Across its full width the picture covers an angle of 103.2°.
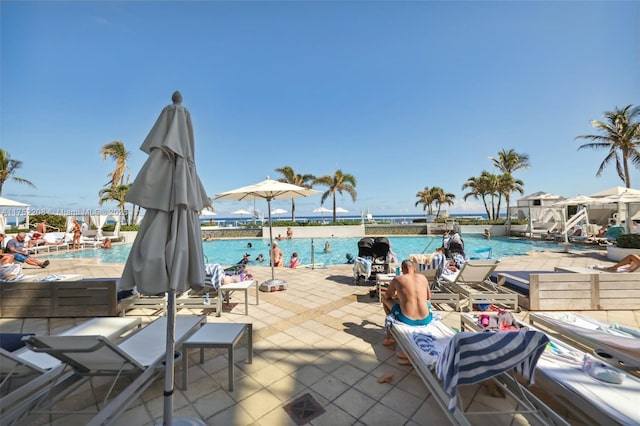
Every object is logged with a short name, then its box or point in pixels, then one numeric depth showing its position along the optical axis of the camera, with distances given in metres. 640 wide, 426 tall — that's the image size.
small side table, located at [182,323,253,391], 2.48
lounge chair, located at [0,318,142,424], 1.84
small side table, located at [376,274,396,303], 5.13
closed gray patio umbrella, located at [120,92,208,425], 1.75
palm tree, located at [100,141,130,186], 21.80
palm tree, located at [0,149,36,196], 19.28
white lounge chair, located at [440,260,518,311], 4.45
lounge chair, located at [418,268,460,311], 4.45
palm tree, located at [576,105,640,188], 15.63
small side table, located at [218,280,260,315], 4.52
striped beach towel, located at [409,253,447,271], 5.56
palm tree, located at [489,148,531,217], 25.05
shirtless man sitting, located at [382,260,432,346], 3.10
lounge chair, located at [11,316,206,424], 1.75
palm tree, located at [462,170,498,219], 24.23
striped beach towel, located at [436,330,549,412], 1.80
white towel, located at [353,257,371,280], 6.17
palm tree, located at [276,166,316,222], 25.23
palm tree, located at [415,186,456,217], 33.09
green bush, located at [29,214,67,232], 17.63
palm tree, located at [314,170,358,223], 25.67
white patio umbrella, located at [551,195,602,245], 11.59
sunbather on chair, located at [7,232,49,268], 7.45
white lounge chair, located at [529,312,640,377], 2.44
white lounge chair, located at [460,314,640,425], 1.74
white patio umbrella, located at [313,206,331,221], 26.16
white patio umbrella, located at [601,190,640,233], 9.59
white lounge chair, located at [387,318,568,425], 1.79
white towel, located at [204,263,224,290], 4.69
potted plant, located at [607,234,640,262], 8.50
